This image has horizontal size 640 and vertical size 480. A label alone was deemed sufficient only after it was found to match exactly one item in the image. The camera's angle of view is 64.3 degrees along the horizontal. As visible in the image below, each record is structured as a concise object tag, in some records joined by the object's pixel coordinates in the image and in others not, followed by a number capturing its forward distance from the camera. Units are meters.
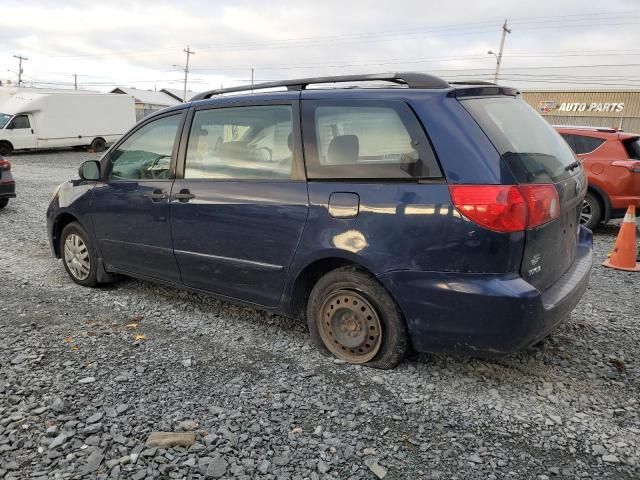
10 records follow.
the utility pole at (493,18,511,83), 45.56
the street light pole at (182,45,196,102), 65.91
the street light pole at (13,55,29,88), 77.82
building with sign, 36.88
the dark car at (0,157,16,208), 9.27
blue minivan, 2.73
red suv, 7.47
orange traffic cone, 5.63
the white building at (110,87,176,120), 48.06
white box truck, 21.88
